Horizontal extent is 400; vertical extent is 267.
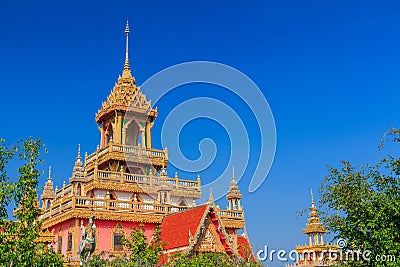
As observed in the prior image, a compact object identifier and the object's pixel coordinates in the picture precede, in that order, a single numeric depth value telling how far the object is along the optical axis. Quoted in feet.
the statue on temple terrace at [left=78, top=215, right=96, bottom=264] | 69.26
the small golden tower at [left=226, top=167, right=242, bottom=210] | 128.51
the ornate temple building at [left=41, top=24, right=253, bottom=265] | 105.09
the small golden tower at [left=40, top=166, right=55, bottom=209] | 134.92
